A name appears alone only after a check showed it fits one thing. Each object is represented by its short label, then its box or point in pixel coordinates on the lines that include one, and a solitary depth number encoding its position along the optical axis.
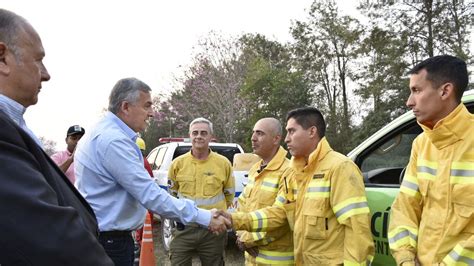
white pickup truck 6.84
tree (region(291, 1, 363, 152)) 23.47
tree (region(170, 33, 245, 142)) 24.06
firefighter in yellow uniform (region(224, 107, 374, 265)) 2.57
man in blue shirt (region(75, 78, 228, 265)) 2.88
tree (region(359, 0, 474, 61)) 17.27
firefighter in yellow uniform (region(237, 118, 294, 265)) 3.30
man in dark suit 1.03
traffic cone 5.86
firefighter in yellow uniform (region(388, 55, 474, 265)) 1.99
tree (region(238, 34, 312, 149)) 23.28
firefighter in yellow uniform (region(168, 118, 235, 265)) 4.79
